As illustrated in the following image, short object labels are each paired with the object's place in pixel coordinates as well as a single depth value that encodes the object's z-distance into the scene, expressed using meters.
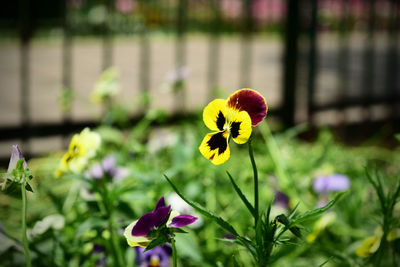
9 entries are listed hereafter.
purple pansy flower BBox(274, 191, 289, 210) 0.88
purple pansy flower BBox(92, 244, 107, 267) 0.73
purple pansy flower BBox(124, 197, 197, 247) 0.52
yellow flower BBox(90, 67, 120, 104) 0.95
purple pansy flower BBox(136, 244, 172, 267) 0.70
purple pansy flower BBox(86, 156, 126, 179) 0.88
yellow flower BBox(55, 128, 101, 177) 0.65
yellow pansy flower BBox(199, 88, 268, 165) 0.51
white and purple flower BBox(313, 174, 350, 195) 0.89
